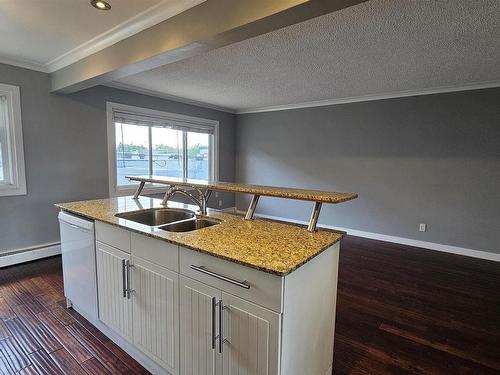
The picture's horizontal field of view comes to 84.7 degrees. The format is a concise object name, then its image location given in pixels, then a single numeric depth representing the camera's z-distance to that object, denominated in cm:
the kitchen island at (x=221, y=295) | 119
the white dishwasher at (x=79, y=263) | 206
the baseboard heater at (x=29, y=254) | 326
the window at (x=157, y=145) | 420
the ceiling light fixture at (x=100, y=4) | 190
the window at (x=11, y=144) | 316
